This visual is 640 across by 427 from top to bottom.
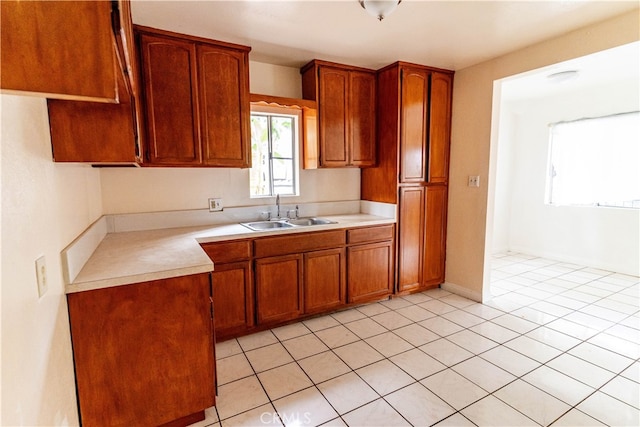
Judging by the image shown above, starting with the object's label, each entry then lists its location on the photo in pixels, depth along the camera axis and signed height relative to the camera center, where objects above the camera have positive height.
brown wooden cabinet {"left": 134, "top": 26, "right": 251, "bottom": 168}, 2.28 +0.62
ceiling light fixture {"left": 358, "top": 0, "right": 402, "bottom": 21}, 1.79 +1.00
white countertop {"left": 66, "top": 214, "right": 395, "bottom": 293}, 1.44 -0.43
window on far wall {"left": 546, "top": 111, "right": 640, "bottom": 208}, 3.93 +0.18
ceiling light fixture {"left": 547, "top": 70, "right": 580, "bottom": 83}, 3.20 +1.04
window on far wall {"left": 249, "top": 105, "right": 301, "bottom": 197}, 3.12 +0.29
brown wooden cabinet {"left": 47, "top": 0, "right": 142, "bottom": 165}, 1.31 +0.22
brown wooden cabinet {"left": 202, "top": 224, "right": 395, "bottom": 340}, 2.43 -0.85
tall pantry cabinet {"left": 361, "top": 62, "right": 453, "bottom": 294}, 3.13 +0.15
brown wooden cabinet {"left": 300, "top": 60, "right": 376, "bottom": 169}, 3.00 +0.66
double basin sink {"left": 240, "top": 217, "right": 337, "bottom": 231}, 2.83 -0.43
